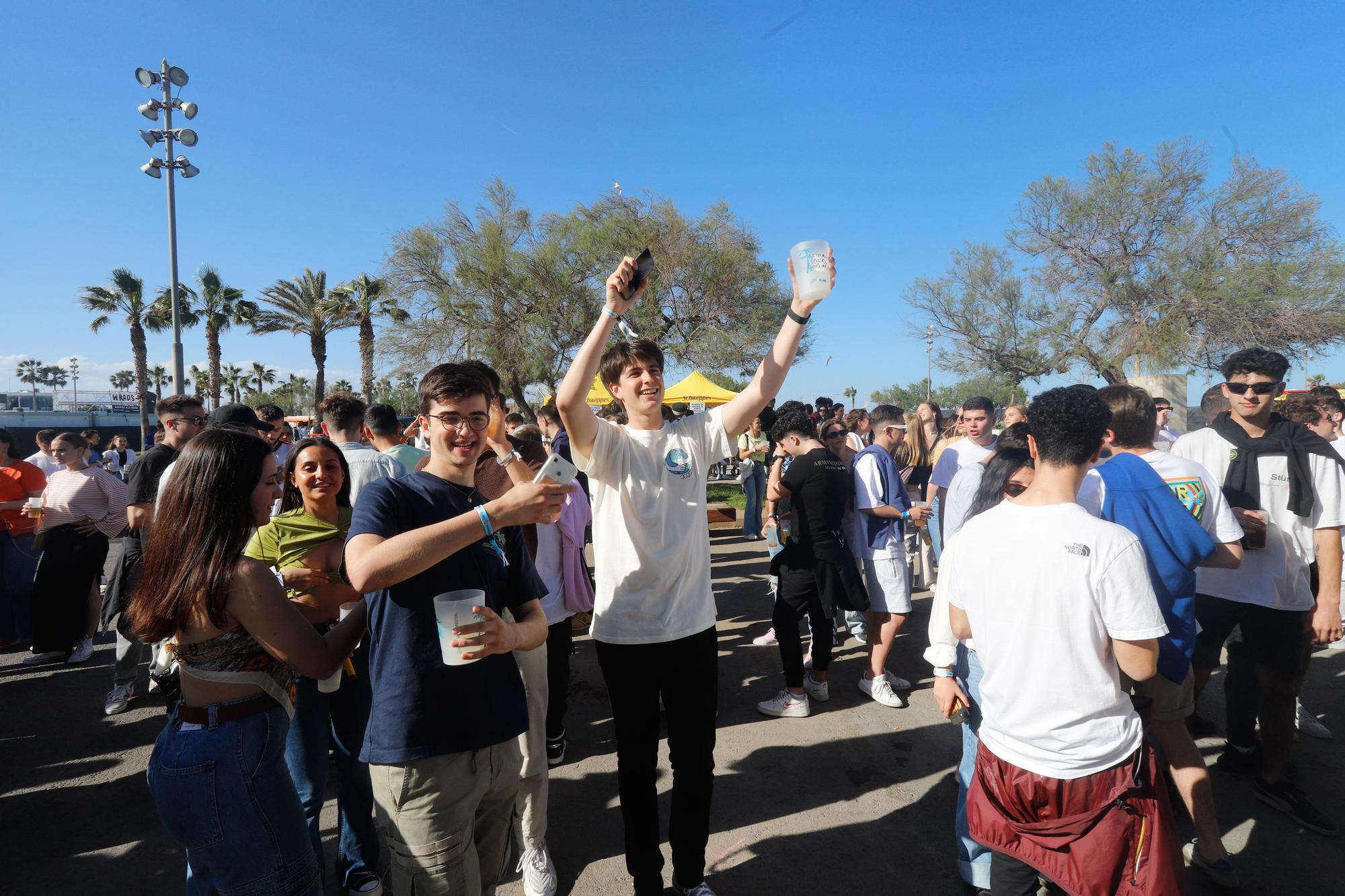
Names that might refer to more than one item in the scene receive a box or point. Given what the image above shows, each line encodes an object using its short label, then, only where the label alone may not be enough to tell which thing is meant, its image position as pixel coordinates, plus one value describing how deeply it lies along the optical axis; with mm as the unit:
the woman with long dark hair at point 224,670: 1615
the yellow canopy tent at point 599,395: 13391
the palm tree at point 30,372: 81812
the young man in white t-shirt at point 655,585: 2369
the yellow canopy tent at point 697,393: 14148
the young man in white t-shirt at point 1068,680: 1727
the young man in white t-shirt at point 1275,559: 3100
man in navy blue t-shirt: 1598
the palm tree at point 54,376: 87188
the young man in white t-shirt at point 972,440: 4781
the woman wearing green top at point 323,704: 2506
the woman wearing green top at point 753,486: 8875
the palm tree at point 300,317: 25219
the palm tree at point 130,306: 25016
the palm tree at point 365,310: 24609
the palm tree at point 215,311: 25656
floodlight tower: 11180
